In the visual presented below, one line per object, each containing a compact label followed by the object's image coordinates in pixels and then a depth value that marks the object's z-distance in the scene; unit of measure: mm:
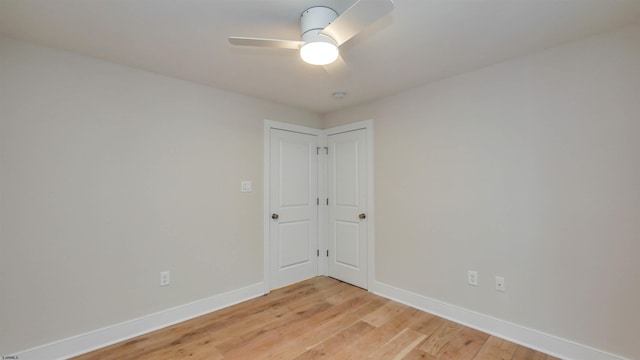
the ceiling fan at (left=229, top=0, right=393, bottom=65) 1321
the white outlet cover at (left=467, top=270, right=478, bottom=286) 2372
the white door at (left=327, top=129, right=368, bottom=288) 3291
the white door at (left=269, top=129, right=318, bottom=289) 3283
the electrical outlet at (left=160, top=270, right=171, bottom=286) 2440
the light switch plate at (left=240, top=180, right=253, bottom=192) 3002
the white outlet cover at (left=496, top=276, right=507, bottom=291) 2215
